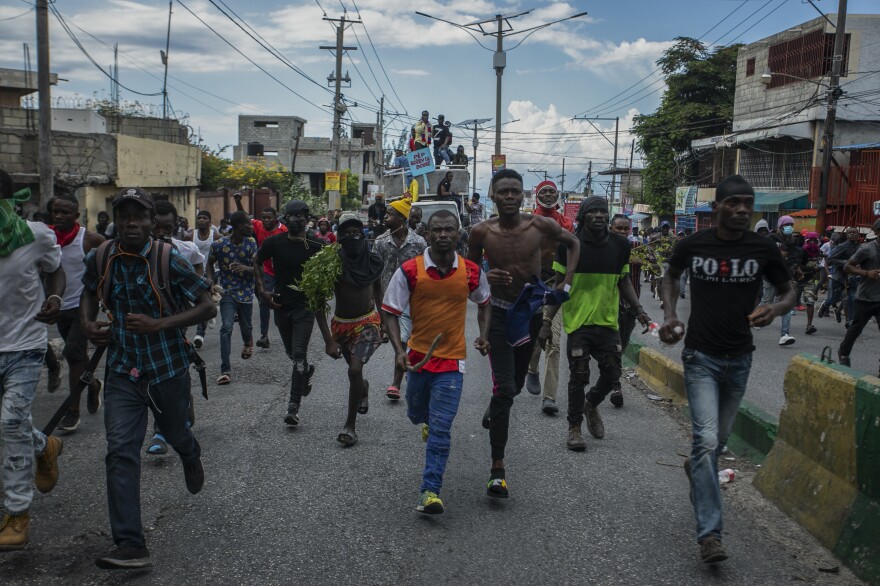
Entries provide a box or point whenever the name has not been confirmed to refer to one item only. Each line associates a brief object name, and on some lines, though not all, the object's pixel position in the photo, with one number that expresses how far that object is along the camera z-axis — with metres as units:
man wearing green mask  4.66
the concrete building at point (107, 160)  21.98
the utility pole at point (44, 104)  14.34
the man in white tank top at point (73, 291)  7.23
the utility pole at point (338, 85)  35.25
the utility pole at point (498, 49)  30.23
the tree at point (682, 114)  48.94
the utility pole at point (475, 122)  64.62
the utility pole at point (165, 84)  40.08
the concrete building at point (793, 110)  33.12
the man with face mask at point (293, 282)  7.86
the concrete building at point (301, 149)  75.62
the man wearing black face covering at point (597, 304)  7.24
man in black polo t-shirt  4.77
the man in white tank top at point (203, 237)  12.12
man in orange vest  5.45
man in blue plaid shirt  4.38
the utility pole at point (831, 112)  23.41
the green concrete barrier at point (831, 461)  4.58
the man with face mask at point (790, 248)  15.41
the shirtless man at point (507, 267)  5.88
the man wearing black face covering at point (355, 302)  7.24
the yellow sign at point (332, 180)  32.56
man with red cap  8.34
